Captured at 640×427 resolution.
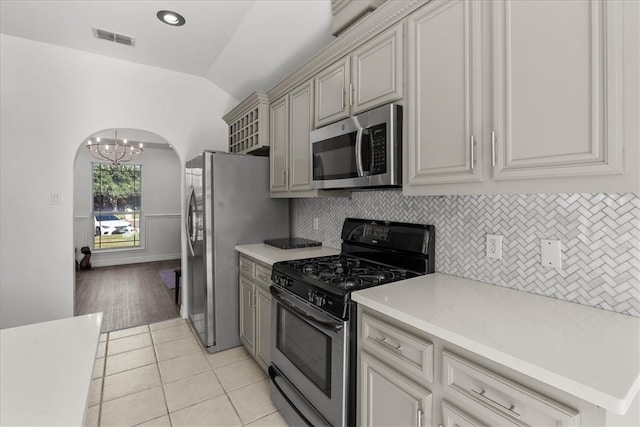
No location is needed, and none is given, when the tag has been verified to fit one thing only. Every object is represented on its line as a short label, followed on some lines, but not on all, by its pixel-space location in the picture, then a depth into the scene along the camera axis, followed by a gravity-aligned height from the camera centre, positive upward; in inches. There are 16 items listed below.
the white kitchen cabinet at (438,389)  32.6 -22.5
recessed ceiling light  97.7 +61.3
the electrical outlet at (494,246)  59.6 -7.2
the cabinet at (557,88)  36.2 +15.5
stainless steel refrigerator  108.5 -5.7
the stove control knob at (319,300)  61.9 -18.0
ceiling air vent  108.1 +61.5
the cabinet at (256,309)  91.1 -31.3
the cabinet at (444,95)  49.9 +19.6
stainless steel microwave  62.3 +13.1
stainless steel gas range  57.5 -21.3
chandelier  229.8 +47.3
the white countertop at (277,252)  89.6 -13.5
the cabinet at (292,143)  92.5 +21.3
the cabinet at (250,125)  114.8 +33.6
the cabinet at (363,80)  62.5 +29.4
